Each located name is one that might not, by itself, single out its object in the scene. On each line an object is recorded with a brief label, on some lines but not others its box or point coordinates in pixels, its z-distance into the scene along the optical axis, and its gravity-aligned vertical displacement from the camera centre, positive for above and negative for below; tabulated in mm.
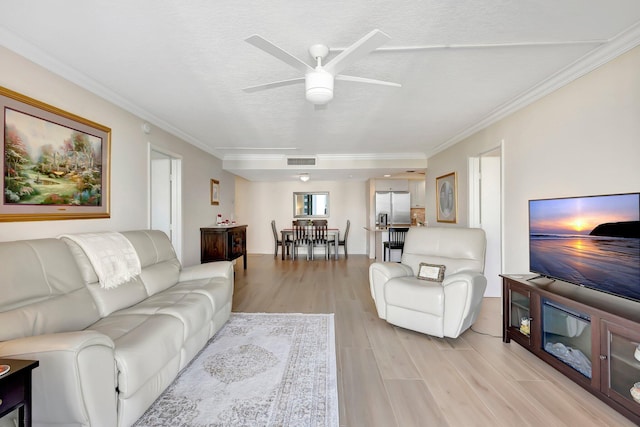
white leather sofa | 1256 -692
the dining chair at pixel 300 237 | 7063 -581
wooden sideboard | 4751 -505
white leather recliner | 2582 -701
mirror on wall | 8148 +249
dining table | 7100 -536
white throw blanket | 2120 -334
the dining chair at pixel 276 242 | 7260 -735
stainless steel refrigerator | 7195 +216
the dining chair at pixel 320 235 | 6945 -526
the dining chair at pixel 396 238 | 5805 -507
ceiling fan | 1441 +874
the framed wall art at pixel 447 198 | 4383 +257
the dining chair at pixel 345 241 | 7297 -741
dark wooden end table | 1047 -671
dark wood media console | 1604 -817
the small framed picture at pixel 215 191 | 5223 +418
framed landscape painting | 1870 +392
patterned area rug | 1647 -1173
